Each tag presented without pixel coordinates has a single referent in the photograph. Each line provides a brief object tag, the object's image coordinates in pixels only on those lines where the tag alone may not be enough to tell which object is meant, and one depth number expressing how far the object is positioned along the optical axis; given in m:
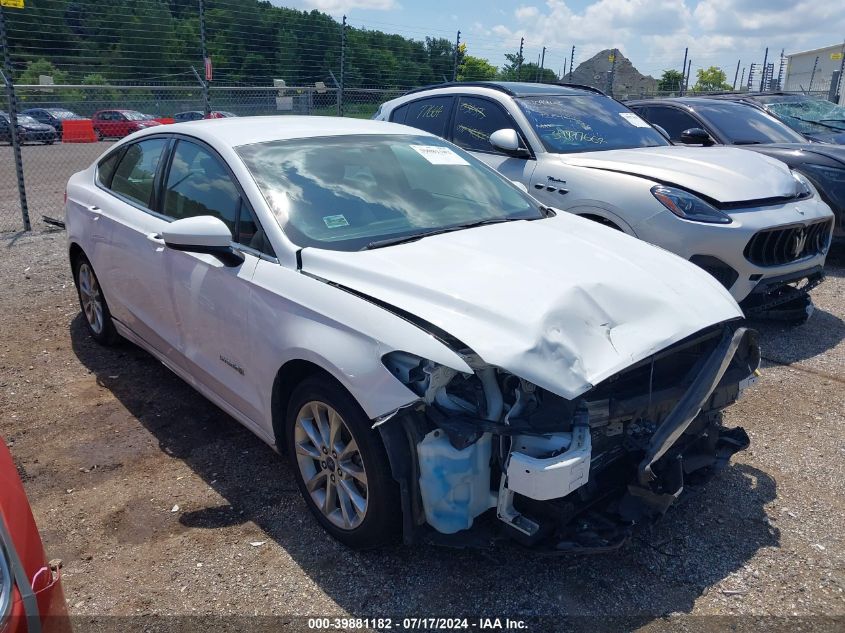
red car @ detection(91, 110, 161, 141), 17.38
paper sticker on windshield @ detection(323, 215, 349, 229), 3.17
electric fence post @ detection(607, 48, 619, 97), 17.20
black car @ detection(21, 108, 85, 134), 16.61
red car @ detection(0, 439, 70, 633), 1.59
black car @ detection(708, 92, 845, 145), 9.51
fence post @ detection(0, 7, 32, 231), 8.04
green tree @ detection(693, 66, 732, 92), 62.15
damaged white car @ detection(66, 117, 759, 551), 2.43
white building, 45.93
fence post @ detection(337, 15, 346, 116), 12.48
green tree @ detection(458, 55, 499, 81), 40.09
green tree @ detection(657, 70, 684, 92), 42.00
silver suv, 4.78
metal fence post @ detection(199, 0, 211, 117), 9.99
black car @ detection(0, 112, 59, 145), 14.33
